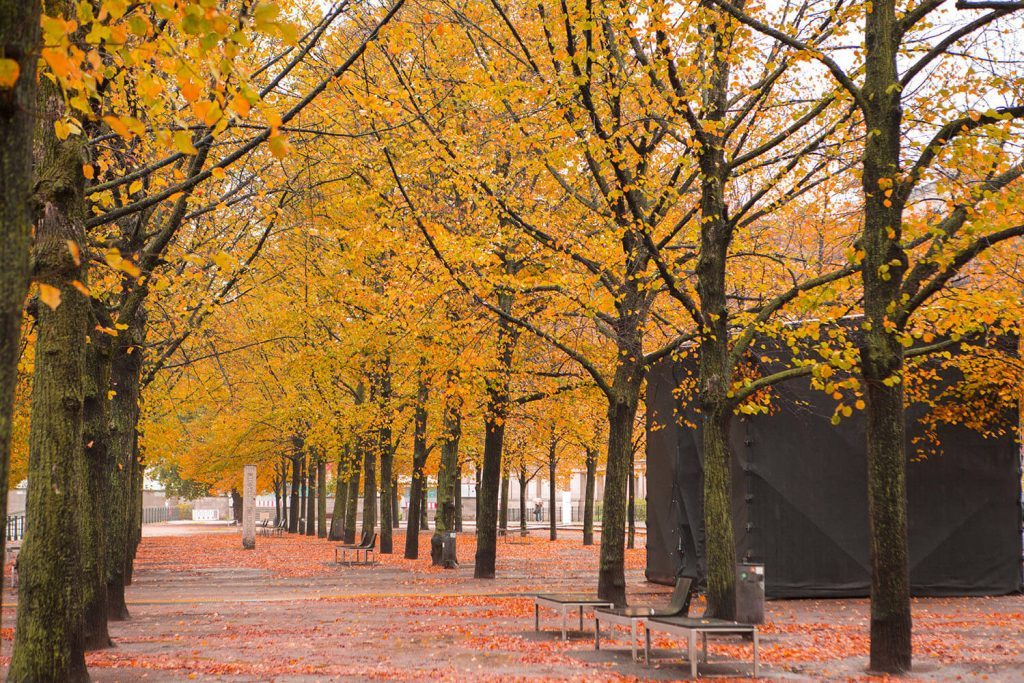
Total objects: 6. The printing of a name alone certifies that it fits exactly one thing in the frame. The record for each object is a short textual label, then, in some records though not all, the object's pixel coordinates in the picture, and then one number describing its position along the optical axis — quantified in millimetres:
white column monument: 34812
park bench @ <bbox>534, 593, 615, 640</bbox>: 12578
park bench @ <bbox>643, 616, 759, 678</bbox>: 10125
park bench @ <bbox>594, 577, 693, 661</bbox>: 11133
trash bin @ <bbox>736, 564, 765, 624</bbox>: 14148
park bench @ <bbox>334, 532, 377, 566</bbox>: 25912
